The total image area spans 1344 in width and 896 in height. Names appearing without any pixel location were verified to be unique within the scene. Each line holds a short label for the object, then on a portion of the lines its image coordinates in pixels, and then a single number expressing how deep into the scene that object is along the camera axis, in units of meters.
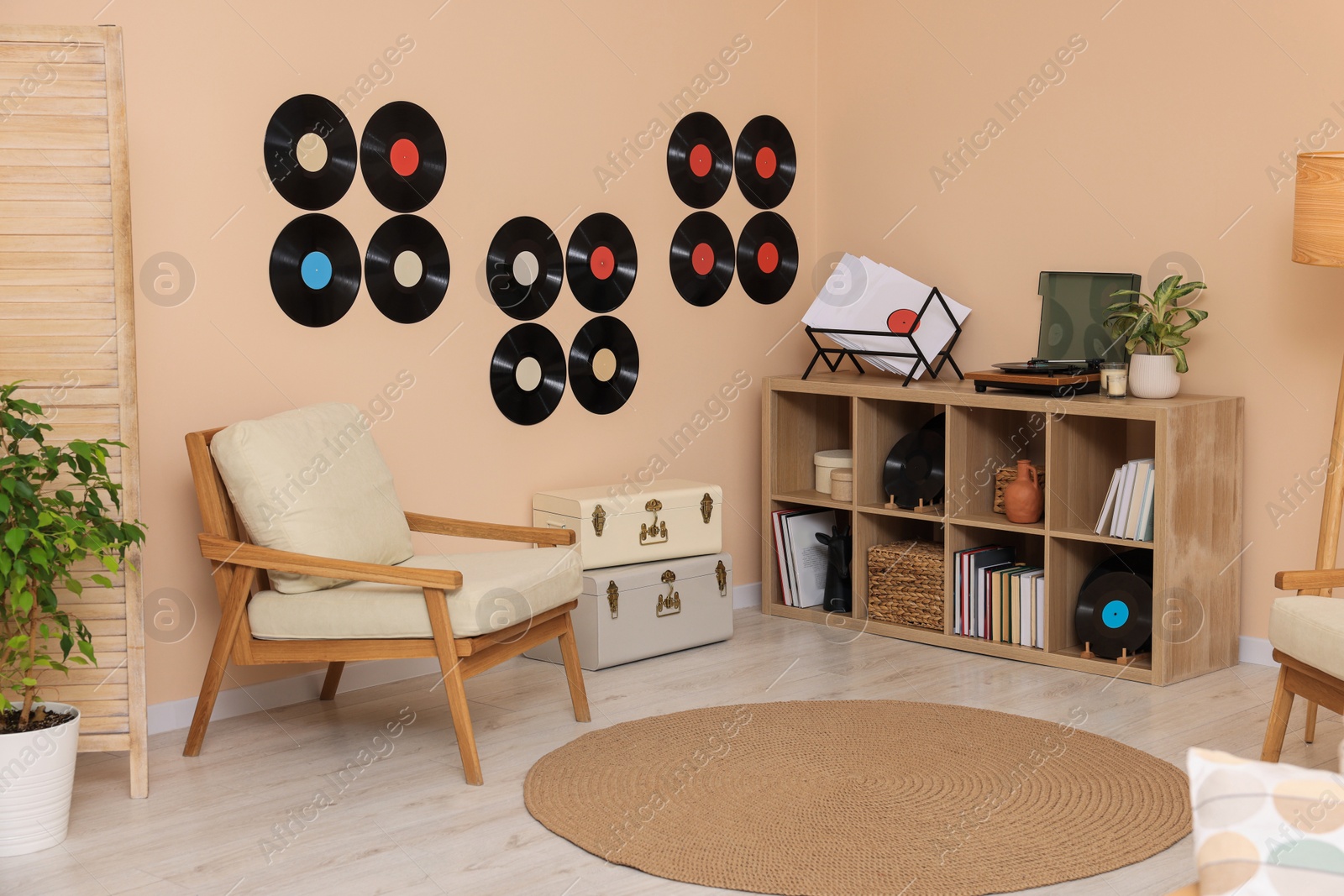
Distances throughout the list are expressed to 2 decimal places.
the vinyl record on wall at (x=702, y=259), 4.57
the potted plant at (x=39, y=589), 2.54
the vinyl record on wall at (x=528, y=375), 4.07
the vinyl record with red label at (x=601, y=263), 4.25
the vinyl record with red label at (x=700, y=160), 4.52
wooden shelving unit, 3.68
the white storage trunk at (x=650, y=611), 3.93
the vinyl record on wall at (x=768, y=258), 4.79
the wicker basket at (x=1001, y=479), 4.16
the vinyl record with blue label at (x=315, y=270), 3.57
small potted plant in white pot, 3.79
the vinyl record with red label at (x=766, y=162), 4.75
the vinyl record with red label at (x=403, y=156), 3.71
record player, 3.95
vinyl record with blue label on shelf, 3.81
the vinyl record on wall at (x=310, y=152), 3.53
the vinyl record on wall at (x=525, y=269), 4.03
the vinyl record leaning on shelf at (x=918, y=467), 4.32
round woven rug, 2.47
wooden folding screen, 2.76
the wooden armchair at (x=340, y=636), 2.94
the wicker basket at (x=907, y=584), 4.26
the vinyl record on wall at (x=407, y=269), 3.76
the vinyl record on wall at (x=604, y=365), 4.29
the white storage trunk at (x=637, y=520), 3.98
